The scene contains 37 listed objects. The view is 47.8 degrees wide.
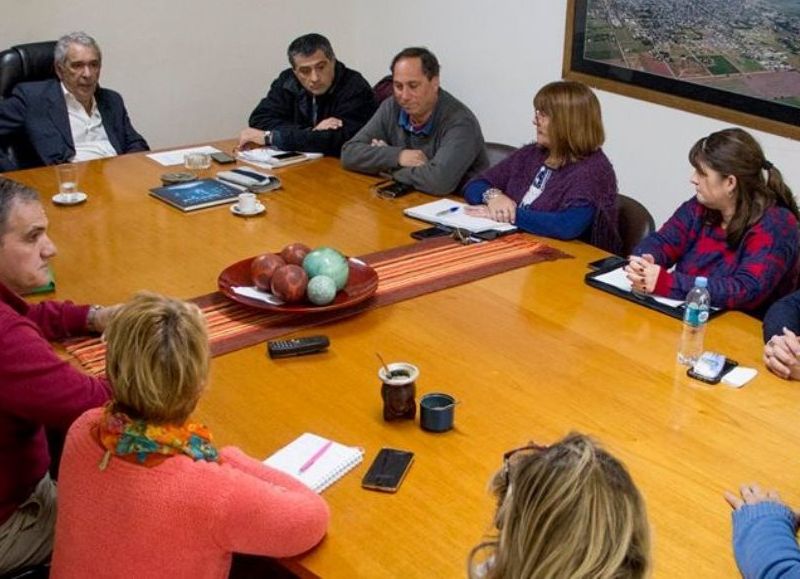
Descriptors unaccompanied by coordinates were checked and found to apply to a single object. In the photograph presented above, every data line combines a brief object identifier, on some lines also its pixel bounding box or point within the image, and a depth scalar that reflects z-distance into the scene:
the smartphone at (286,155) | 3.67
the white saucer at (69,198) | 3.07
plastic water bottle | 2.11
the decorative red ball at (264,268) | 2.31
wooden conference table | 1.52
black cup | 1.77
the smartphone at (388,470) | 1.61
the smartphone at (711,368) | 2.00
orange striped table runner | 2.15
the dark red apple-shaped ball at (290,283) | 2.24
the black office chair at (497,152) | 3.60
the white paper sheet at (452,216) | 2.93
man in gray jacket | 3.34
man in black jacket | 3.77
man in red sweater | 1.65
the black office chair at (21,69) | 3.86
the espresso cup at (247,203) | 3.02
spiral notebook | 1.61
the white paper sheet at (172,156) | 3.62
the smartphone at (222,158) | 3.63
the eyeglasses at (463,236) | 2.83
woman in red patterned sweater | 2.40
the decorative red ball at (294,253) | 2.36
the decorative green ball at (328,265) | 2.29
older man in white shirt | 3.79
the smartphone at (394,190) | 3.27
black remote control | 2.07
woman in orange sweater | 1.37
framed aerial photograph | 3.37
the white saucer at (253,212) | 3.02
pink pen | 1.64
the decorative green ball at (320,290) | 2.24
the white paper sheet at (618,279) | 2.46
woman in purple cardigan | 2.87
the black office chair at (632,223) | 2.91
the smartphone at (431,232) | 2.88
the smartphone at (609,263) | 2.62
